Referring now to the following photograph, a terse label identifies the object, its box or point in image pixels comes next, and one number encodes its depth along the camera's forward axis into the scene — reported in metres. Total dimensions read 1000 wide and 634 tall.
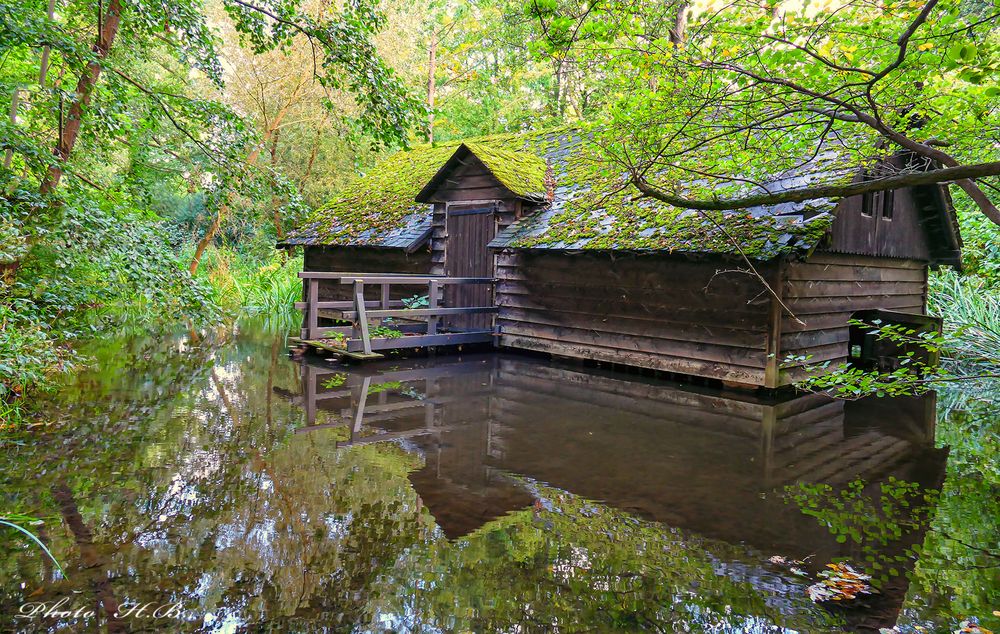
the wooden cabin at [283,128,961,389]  9.84
